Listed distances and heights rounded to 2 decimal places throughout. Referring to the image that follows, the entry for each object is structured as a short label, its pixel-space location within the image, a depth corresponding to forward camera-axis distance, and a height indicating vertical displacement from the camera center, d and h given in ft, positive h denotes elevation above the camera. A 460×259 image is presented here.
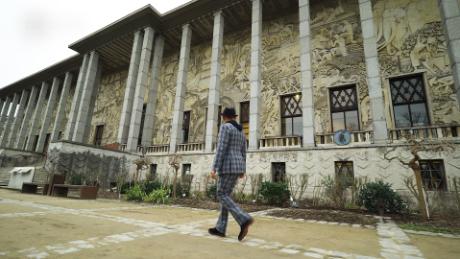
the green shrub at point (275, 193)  30.58 -0.85
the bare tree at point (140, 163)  38.73 +2.84
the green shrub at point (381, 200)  23.81 -0.85
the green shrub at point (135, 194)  31.17 -1.98
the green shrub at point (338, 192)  27.32 -0.36
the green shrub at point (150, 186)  33.42 -0.81
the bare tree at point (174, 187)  31.99 -0.77
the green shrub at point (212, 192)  33.49 -1.28
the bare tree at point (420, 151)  20.21 +4.56
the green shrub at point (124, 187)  38.60 -1.30
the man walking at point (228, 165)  11.46 +0.95
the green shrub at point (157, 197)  29.50 -2.07
